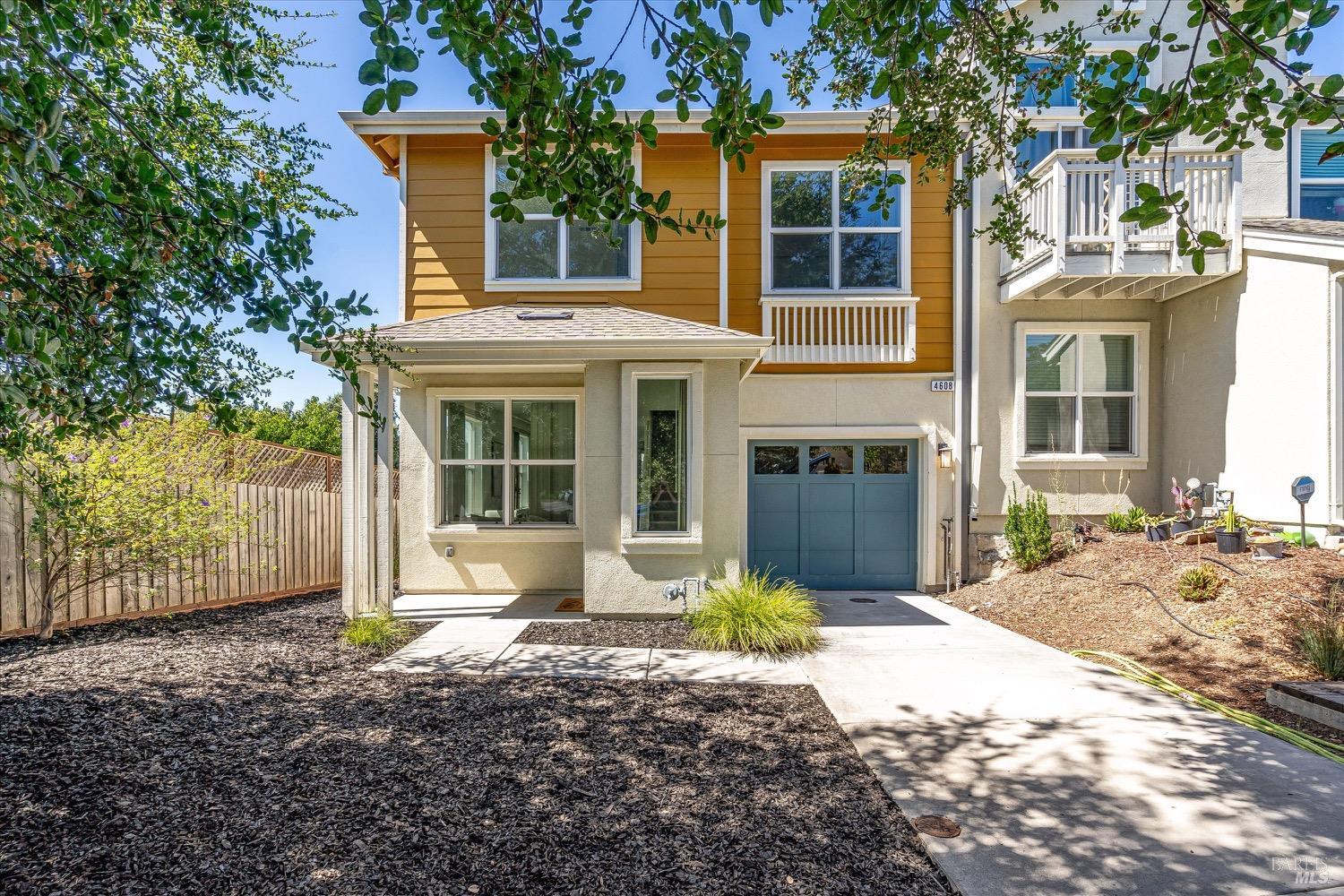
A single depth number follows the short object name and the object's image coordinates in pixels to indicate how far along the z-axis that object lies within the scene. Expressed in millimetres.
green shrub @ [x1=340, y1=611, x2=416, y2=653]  5684
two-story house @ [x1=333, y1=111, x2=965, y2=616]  8188
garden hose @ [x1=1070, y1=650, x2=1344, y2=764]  3771
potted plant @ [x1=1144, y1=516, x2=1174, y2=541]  7855
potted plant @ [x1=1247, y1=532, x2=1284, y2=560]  6742
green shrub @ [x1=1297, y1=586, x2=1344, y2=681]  4758
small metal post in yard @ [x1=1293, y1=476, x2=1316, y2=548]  6637
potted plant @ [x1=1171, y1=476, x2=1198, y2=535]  7812
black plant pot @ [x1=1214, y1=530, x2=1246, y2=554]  7035
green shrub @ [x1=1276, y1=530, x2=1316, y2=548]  6938
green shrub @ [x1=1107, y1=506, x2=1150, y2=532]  8328
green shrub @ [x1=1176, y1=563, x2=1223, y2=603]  6219
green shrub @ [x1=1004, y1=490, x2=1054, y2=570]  8195
